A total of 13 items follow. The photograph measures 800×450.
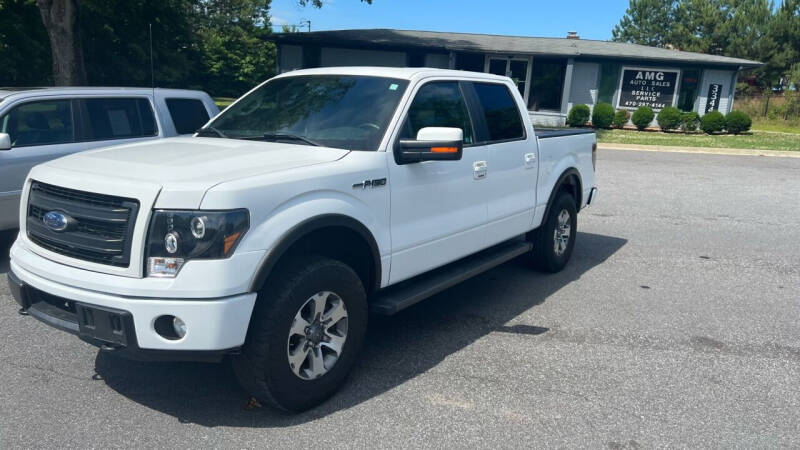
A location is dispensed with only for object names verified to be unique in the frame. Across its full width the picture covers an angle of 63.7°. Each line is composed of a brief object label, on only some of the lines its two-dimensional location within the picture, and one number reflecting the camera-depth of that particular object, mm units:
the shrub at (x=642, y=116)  26719
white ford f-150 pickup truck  3143
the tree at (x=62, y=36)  13562
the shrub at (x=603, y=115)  26812
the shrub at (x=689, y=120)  26516
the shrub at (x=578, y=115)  27062
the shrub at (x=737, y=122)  25750
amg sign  28266
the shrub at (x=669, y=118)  26391
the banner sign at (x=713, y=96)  28203
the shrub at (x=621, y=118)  27500
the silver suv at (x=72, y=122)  6320
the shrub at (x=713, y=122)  25797
